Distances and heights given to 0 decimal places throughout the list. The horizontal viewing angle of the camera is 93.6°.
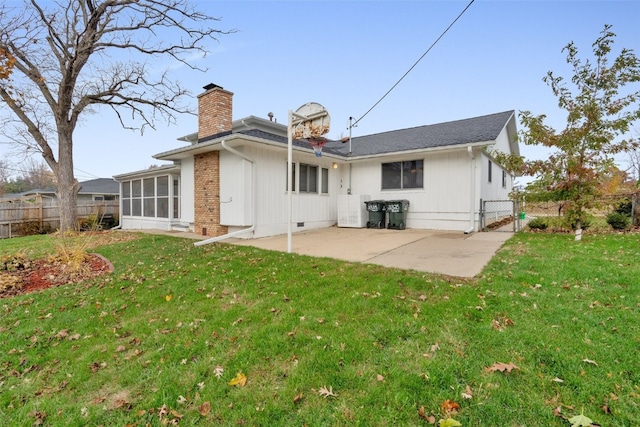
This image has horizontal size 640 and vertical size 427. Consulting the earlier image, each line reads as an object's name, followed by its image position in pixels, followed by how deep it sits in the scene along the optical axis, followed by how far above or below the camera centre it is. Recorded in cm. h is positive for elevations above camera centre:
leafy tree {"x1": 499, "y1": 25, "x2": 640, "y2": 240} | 657 +183
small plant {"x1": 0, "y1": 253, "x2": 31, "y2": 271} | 580 -116
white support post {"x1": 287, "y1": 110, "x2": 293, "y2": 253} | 635 +67
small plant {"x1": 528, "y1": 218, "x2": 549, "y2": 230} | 921 -56
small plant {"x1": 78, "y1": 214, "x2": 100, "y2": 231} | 1392 -89
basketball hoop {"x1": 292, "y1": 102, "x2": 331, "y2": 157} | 675 +190
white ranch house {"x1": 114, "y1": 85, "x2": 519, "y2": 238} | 885 +95
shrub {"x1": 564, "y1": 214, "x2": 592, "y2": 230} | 724 -38
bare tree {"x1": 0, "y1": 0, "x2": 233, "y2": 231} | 1220 +616
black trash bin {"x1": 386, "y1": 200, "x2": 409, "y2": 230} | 1018 -21
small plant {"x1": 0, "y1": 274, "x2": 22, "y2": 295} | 478 -130
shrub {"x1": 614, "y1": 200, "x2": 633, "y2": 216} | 966 -7
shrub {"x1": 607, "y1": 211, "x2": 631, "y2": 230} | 865 -41
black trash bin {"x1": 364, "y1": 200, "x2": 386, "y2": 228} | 1050 -22
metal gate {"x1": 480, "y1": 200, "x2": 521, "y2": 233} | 970 -40
